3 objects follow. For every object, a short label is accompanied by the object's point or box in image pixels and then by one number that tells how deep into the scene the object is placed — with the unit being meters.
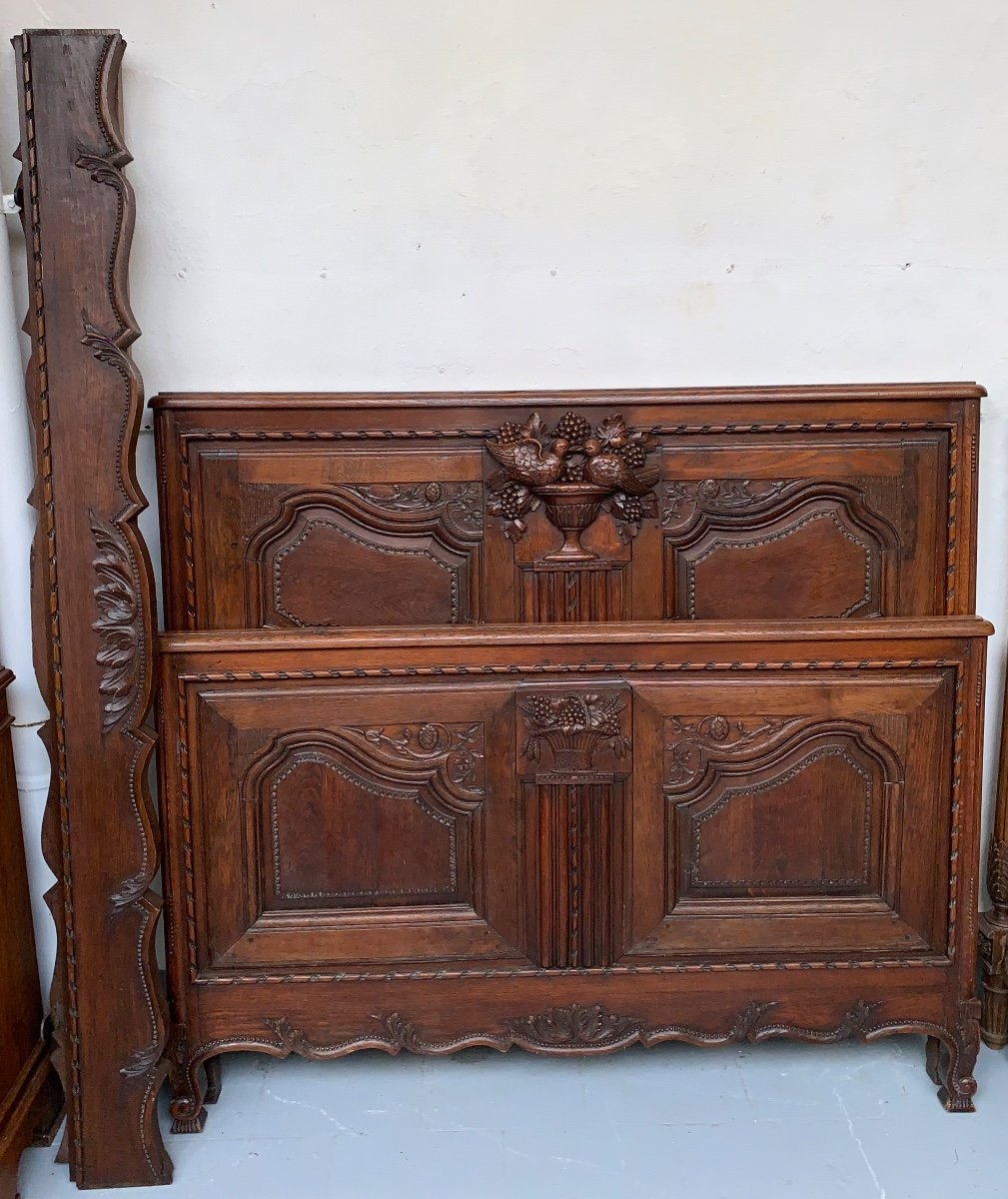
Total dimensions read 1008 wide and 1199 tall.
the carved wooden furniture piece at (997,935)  2.12
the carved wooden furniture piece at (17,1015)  1.80
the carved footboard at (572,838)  1.91
